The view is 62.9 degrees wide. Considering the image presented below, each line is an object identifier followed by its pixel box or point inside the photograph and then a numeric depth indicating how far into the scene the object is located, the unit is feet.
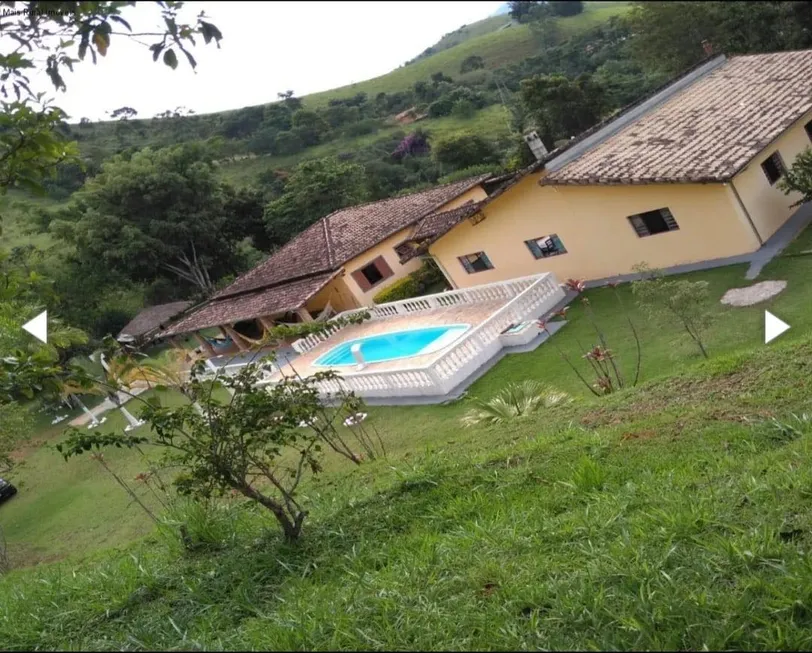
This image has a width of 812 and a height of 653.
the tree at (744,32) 78.28
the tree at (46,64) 9.07
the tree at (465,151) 135.54
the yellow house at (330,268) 82.43
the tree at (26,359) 13.84
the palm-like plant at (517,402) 32.58
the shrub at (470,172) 125.25
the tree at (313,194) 122.72
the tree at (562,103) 107.24
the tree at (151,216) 120.26
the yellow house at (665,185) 43.11
